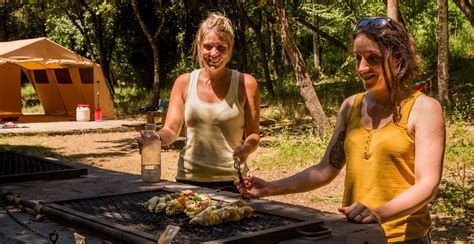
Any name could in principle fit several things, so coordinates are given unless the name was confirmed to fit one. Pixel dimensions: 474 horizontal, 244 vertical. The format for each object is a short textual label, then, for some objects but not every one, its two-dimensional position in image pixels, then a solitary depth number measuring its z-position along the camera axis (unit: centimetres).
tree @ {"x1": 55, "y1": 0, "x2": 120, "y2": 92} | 2528
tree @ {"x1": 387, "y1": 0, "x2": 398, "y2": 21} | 843
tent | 1692
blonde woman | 308
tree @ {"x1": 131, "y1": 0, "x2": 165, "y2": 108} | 1791
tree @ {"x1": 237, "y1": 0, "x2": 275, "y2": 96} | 2000
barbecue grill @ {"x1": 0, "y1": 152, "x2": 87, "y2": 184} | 357
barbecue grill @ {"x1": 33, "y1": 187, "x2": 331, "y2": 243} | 211
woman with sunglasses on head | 171
